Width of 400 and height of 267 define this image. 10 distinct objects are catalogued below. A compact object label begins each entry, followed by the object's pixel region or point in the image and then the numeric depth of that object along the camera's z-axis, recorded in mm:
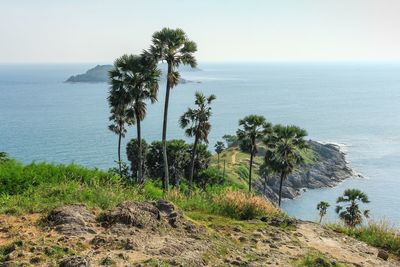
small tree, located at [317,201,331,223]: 57238
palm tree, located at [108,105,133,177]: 51150
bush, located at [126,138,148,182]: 54812
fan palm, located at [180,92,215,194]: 40000
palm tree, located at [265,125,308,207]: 44281
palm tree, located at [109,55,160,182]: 34125
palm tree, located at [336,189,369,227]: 47534
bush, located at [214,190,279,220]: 12906
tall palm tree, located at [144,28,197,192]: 33250
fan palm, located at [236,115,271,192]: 43969
